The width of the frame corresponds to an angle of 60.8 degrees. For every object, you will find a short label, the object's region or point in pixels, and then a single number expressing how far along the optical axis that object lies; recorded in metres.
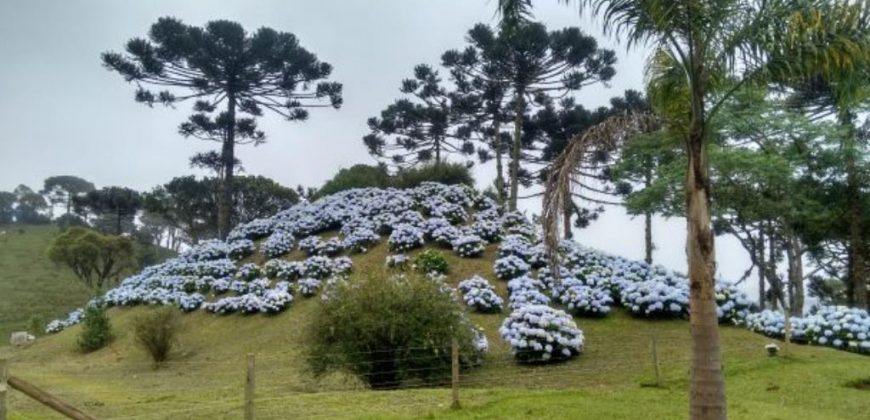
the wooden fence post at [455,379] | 9.56
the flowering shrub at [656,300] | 16.55
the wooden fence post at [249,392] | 8.23
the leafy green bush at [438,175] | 29.97
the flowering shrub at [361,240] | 23.36
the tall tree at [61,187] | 75.75
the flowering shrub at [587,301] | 16.81
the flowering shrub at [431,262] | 20.12
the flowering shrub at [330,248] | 23.61
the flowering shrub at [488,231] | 23.06
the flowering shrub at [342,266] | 21.42
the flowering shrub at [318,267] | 21.84
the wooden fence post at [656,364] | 11.06
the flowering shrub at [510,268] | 19.67
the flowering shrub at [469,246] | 21.55
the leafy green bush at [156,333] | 17.00
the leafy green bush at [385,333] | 12.20
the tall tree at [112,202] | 43.31
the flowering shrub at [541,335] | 13.83
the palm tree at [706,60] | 6.52
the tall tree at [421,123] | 34.81
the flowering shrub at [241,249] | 26.23
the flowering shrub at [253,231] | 28.25
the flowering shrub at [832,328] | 14.40
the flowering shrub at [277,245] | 25.14
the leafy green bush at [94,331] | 20.33
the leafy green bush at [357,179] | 31.36
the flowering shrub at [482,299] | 17.64
